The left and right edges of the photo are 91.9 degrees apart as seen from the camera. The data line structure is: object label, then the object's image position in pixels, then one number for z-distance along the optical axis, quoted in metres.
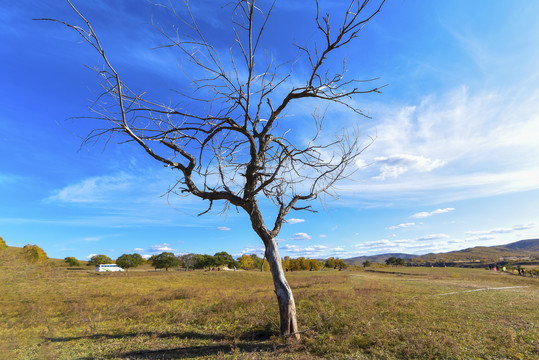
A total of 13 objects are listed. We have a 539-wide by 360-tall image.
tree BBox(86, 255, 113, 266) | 86.09
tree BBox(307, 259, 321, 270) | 95.19
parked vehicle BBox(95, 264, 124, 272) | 60.51
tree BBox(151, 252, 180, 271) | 76.06
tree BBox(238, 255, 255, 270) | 94.00
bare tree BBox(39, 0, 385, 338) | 6.04
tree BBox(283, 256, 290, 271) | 95.09
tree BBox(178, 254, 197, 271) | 79.93
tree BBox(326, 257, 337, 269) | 104.50
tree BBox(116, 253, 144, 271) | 76.62
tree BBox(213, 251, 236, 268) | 81.44
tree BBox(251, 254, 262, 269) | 98.70
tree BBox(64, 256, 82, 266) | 83.30
